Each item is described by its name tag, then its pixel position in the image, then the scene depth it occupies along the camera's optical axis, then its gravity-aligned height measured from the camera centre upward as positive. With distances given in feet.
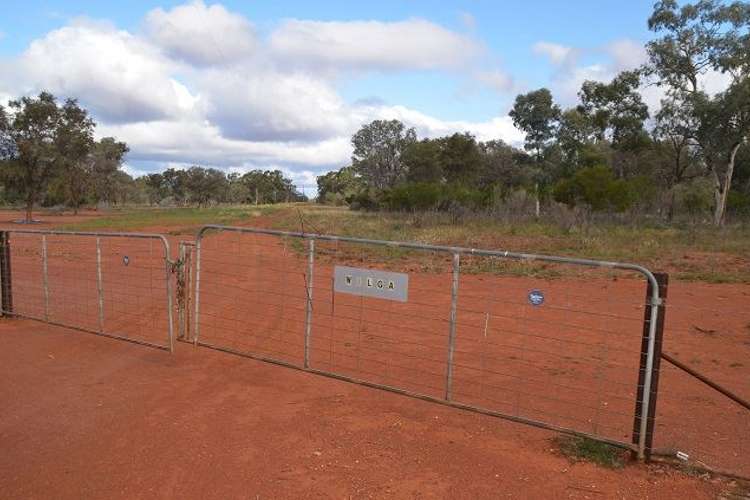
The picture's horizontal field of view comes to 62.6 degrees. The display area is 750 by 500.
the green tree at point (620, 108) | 123.24 +18.85
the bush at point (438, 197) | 123.65 -0.66
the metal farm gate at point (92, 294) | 30.22 -7.46
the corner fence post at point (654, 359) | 15.43 -4.08
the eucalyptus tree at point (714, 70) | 99.50 +22.24
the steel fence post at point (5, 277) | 32.96 -5.18
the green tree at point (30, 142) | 128.77 +7.88
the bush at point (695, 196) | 108.99 +1.03
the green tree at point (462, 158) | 179.83 +10.58
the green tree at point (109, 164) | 234.31 +7.12
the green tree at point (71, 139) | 133.80 +9.21
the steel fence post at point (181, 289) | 25.79 -4.39
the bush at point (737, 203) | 116.06 +0.07
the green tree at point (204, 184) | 316.40 +0.84
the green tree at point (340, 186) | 227.20 +1.78
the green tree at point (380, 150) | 223.51 +15.33
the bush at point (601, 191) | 102.17 +1.38
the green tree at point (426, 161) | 189.57 +9.89
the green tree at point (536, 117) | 154.81 +20.36
